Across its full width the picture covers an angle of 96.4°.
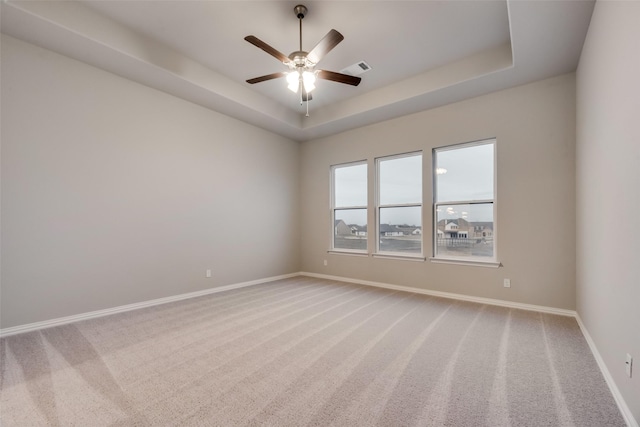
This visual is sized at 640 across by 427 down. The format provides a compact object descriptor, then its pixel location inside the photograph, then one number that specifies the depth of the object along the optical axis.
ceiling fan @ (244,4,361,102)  2.66
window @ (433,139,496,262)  4.21
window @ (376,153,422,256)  4.90
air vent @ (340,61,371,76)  3.91
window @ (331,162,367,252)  5.64
